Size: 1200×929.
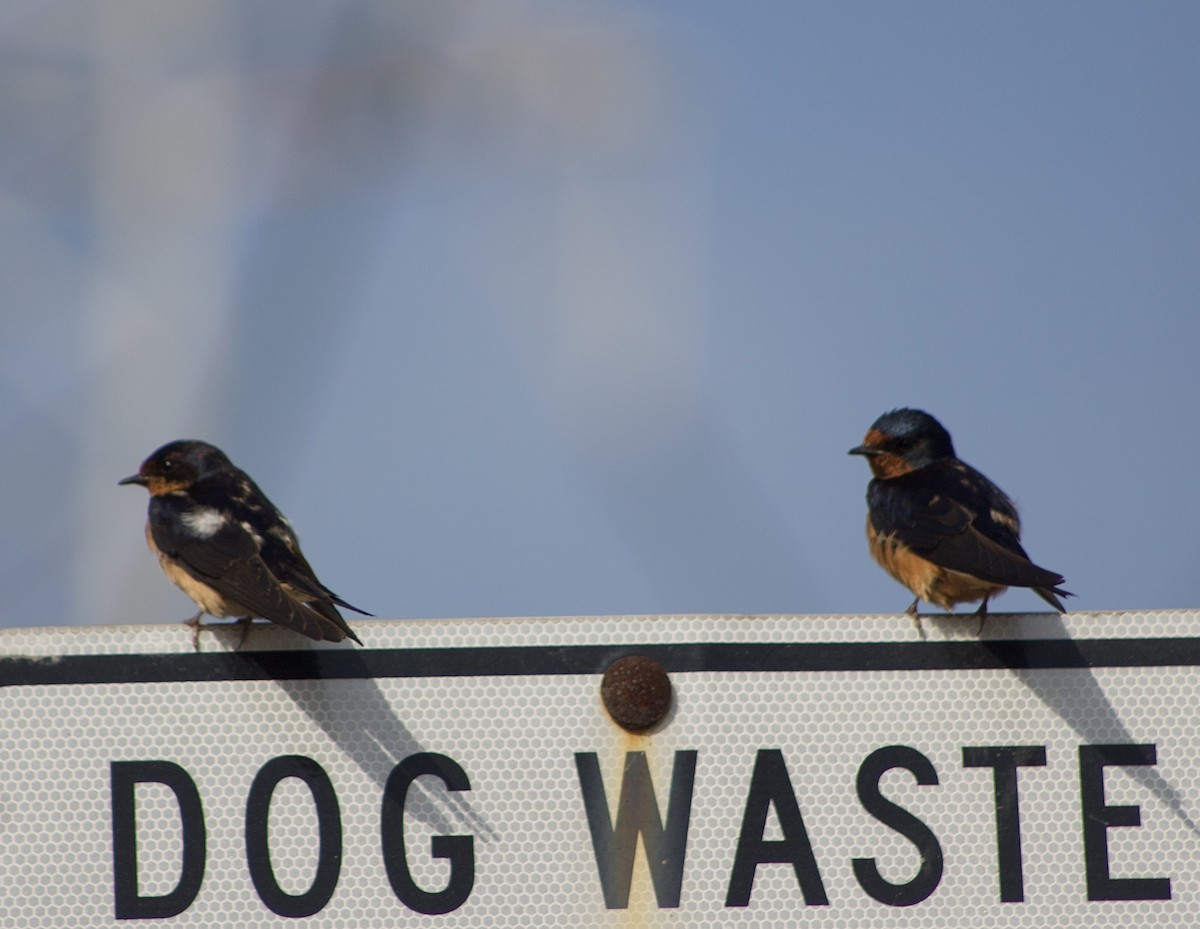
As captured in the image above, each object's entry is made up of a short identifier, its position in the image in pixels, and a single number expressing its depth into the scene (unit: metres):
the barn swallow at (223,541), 6.15
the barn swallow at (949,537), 7.05
